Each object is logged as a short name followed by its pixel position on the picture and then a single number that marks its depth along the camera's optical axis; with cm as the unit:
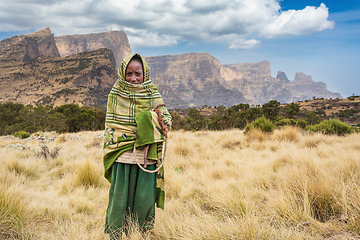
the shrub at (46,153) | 616
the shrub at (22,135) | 1470
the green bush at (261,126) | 917
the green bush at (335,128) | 820
